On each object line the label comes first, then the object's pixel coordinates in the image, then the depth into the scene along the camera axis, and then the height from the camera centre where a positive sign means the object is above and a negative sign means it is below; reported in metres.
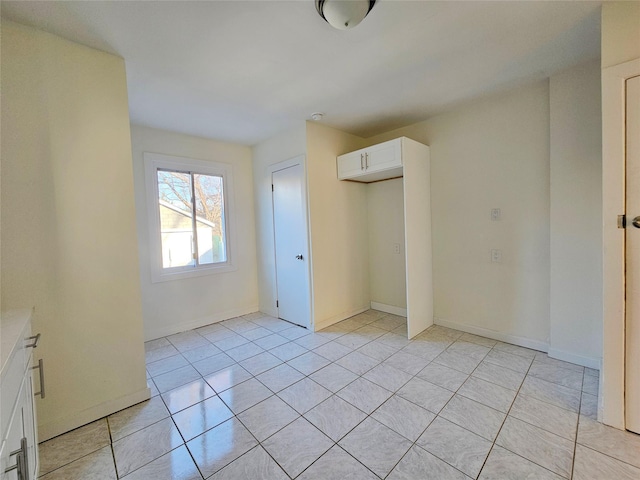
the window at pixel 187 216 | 3.10 +0.26
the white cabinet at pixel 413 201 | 2.76 +0.27
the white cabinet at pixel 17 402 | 0.85 -0.60
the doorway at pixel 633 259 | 1.45 -0.24
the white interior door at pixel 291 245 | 3.19 -0.17
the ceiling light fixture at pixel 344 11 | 1.38 +1.18
